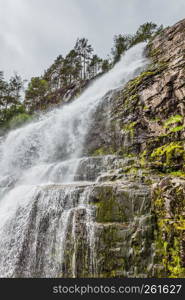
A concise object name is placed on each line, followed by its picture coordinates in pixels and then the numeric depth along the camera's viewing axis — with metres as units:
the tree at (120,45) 31.08
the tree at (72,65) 35.47
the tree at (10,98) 29.44
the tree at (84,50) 36.31
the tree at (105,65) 32.96
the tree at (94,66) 36.12
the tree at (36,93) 33.97
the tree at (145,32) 28.48
